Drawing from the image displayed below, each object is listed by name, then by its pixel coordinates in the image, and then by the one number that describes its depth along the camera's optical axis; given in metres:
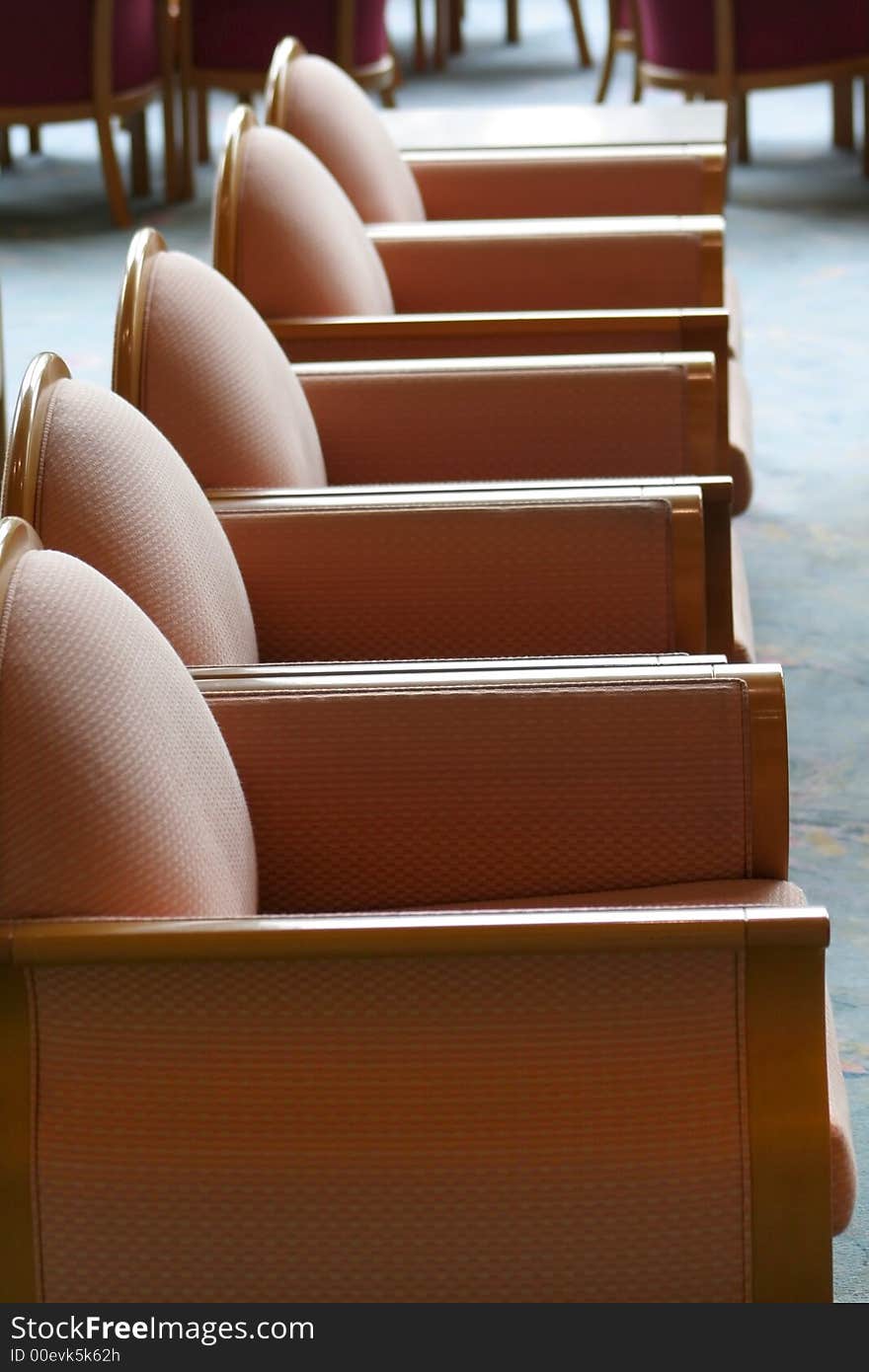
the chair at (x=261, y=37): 11.57
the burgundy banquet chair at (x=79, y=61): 10.99
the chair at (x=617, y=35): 13.16
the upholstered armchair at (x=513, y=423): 4.86
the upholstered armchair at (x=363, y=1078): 2.62
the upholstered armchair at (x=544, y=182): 6.86
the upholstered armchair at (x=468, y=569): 4.17
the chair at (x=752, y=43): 11.45
